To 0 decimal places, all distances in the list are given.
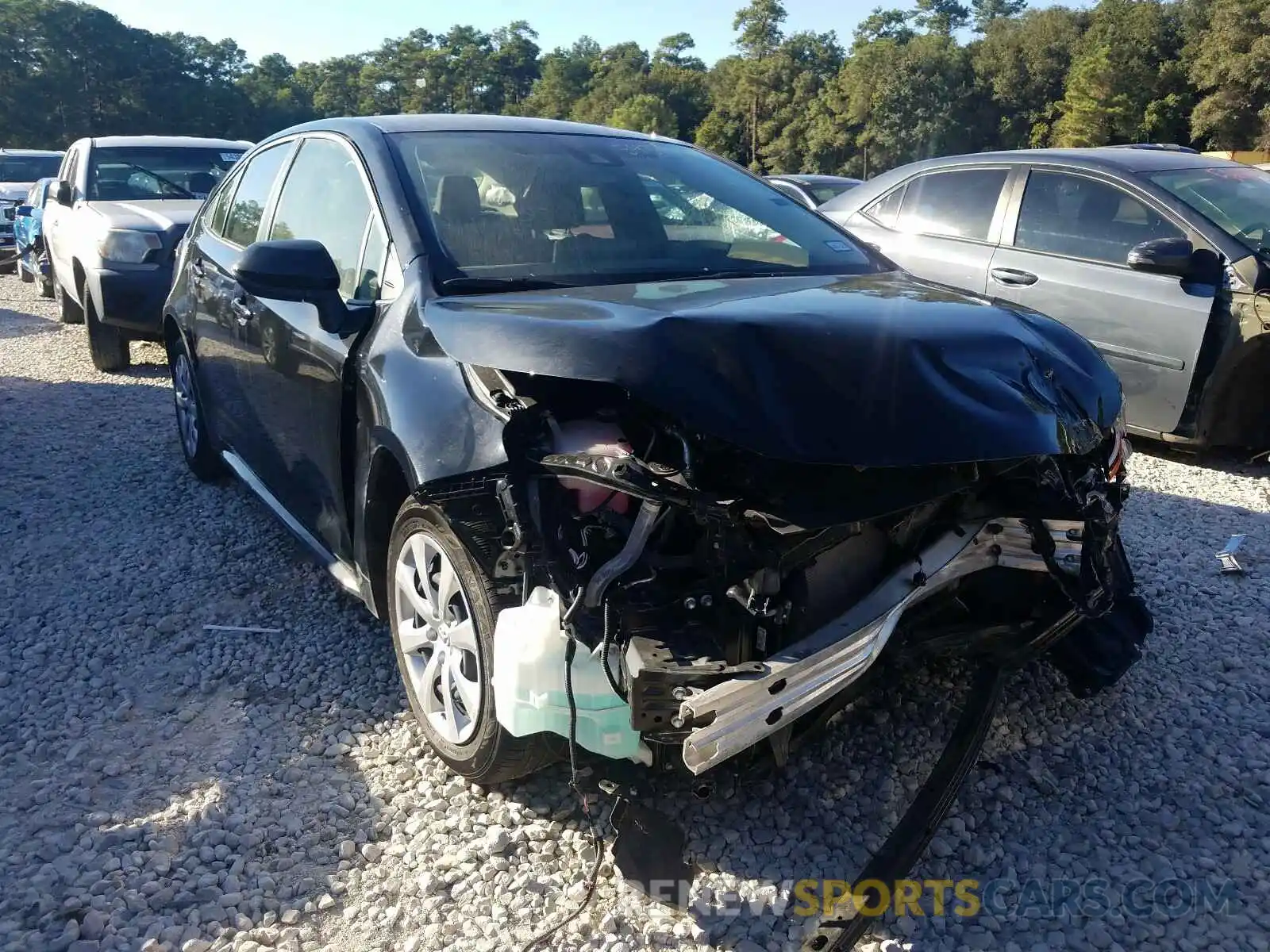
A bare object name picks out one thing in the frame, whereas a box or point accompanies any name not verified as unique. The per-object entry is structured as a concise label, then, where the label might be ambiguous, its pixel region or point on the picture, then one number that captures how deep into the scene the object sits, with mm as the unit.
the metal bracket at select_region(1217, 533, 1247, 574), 4125
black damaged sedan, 2146
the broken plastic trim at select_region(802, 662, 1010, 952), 2174
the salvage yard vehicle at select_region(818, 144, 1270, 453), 5211
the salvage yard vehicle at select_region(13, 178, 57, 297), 12438
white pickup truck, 7715
